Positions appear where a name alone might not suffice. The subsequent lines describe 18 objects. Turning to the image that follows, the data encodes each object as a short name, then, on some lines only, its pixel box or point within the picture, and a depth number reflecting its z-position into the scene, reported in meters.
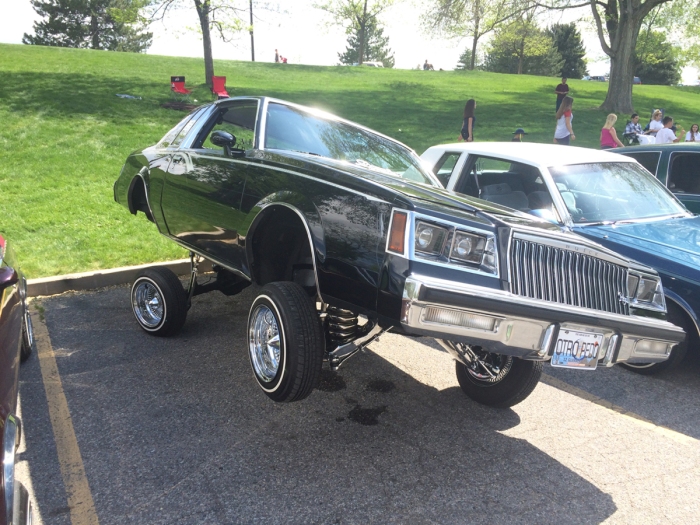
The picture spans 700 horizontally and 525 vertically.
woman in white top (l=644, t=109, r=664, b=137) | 16.06
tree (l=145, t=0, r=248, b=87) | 19.58
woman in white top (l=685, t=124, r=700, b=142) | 14.84
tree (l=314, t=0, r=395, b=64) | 48.56
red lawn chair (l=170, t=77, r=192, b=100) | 16.27
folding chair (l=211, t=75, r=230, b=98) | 15.70
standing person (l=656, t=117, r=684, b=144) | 13.34
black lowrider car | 2.96
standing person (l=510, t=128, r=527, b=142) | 12.15
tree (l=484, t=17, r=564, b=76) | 54.46
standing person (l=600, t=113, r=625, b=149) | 12.54
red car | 1.81
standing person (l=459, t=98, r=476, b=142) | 13.08
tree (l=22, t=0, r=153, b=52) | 58.78
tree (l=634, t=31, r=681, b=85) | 39.22
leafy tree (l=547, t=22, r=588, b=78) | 63.56
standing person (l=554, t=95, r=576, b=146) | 12.30
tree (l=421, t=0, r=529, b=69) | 25.62
